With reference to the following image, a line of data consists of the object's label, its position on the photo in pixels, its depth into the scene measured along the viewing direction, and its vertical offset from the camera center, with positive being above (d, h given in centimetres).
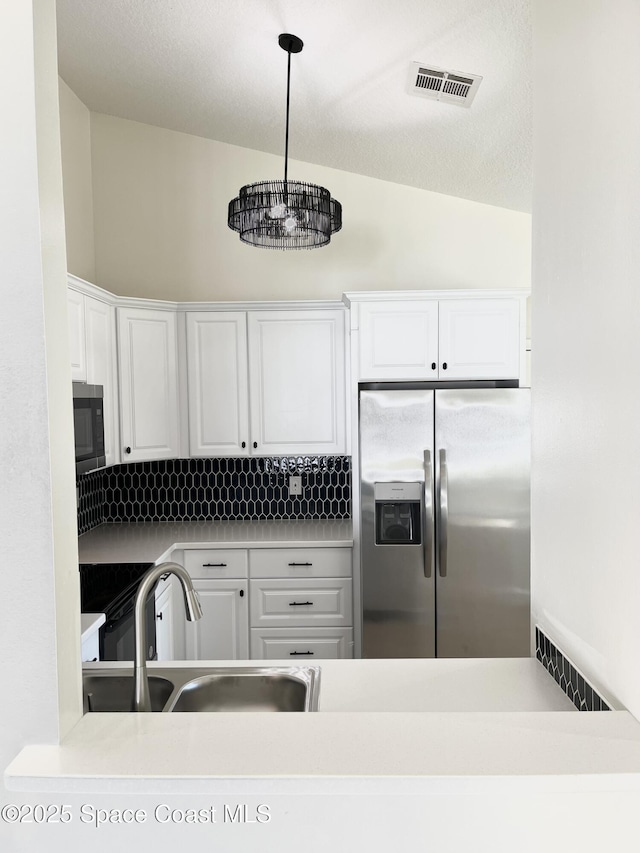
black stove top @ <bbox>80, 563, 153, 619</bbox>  230 -75
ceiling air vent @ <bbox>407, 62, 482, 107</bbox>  243 +130
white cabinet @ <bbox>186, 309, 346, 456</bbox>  359 +13
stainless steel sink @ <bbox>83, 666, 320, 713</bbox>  141 -66
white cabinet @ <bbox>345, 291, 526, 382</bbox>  323 +35
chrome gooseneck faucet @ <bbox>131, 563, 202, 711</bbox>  125 -51
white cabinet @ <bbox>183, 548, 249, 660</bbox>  334 -109
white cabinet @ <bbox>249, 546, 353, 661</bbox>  334 -110
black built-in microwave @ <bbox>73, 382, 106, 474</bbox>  262 -9
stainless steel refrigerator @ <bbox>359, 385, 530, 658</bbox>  312 -59
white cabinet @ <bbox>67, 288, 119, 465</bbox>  280 +28
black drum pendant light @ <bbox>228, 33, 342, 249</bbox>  246 +79
